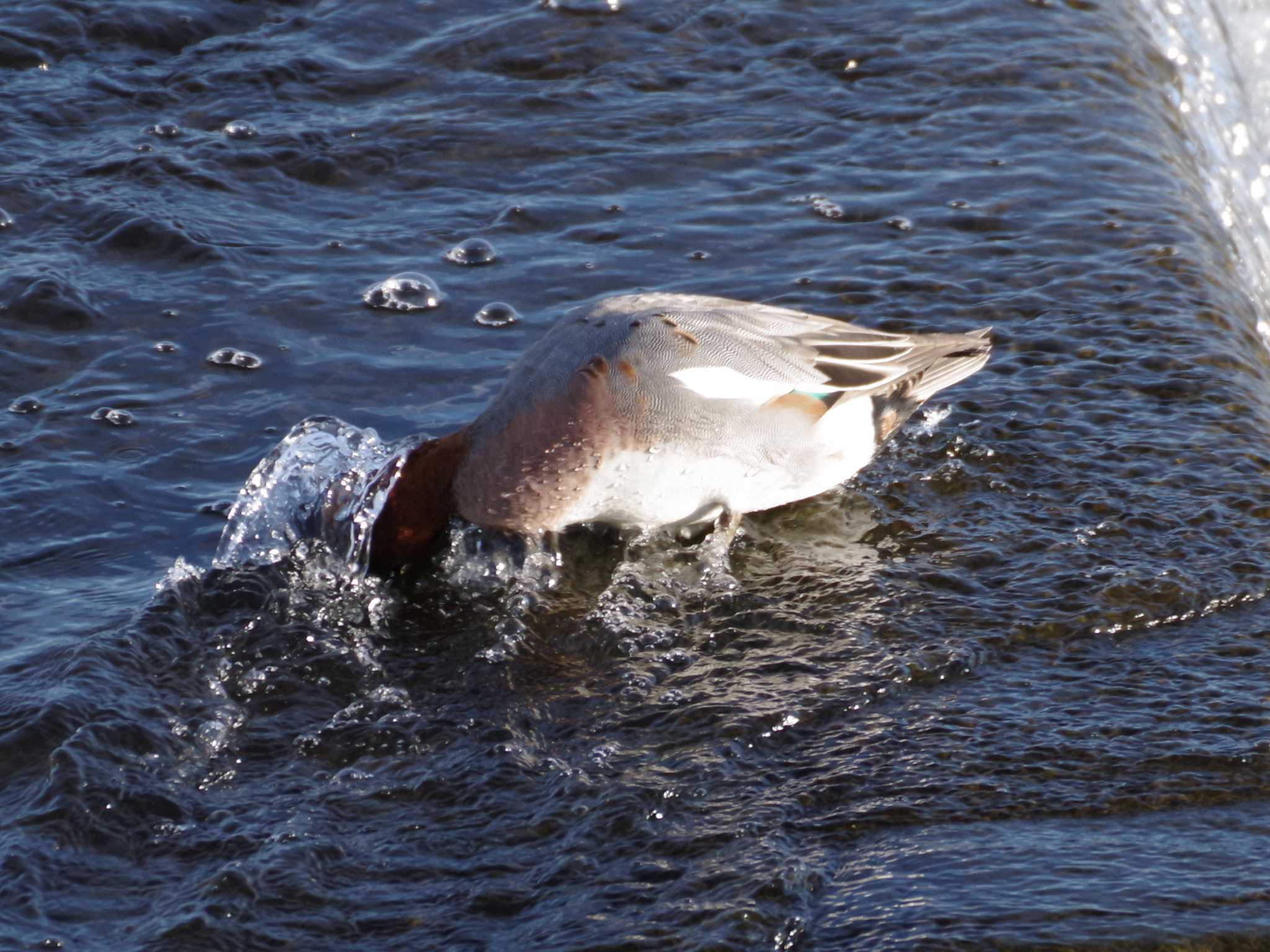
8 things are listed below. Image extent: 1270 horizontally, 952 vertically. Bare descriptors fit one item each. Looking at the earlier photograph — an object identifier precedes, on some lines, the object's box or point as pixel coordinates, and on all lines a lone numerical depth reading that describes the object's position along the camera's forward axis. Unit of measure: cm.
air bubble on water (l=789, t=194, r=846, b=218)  1316
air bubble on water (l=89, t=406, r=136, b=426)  1050
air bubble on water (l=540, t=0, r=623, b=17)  1611
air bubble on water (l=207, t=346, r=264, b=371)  1122
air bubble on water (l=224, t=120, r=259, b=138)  1393
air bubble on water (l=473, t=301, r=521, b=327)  1190
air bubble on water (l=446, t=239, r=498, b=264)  1265
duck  896
